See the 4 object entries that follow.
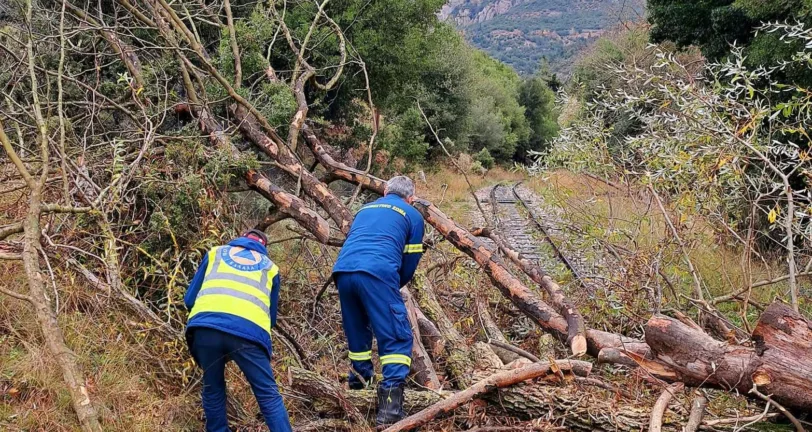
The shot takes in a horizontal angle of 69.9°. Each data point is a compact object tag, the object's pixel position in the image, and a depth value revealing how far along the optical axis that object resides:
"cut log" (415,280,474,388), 4.55
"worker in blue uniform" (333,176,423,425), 4.03
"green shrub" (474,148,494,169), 29.94
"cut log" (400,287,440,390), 4.50
